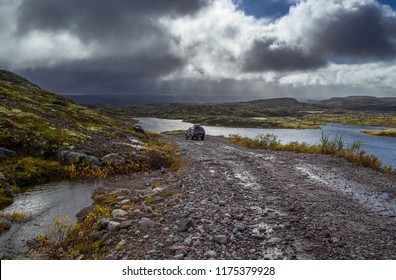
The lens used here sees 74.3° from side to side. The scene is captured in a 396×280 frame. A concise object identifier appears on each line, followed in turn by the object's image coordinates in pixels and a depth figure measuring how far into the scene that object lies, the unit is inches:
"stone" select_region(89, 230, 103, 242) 342.9
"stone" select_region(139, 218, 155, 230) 364.2
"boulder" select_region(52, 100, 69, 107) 2263.2
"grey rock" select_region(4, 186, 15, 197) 540.8
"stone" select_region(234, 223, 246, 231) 338.6
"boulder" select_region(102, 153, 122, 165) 835.6
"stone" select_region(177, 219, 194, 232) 342.3
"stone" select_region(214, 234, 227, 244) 304.7
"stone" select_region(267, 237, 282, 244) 306.7
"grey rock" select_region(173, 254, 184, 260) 273.7
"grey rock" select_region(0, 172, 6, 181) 595.8
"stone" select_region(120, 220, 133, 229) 370.6
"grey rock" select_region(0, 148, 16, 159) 737.8
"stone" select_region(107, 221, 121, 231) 364.1
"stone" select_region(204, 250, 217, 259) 274.6
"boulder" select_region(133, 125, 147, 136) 2026.7
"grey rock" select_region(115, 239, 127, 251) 307.8
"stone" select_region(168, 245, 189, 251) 288.8
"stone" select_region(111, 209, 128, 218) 415.7
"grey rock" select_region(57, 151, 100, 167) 797.9
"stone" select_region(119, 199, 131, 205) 489.5
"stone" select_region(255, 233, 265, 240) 317.0
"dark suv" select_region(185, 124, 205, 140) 1993.1
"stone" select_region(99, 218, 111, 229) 377.2
